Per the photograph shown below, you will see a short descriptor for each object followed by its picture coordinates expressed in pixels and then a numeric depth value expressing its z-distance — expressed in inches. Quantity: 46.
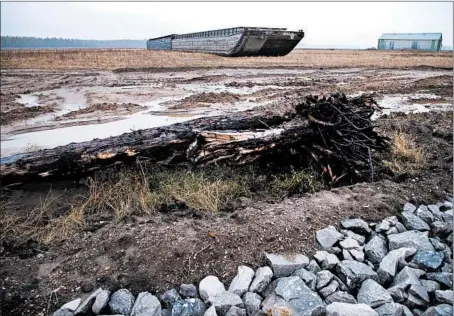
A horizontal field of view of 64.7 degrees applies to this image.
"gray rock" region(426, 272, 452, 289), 122.9
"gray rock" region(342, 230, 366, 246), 145.4
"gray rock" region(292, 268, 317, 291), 119.4
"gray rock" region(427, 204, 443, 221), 164.3
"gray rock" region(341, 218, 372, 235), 150.4
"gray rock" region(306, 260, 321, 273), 126.4
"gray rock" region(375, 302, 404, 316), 109.2
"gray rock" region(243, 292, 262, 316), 109.6
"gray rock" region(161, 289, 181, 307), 112.3
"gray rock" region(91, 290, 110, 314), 108.1
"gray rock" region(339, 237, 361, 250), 138.4
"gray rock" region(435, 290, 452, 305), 113.7
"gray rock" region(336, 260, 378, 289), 123.2
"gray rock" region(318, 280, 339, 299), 117.3
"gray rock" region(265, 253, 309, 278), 124.1
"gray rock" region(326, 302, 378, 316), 105.9
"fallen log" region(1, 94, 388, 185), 165.0
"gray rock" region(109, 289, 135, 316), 109.4
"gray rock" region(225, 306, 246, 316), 106.0
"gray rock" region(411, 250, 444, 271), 130.5
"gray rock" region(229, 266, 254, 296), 115.0
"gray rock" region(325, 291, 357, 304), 113.9
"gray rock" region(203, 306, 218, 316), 104.6
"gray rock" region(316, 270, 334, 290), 119.8
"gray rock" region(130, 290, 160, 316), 108.0
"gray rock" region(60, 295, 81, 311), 107.9
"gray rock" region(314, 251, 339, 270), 128.6
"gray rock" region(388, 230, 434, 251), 141.9
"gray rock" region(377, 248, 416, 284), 126.3
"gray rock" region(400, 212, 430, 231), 155.6
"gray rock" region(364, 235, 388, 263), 135.8
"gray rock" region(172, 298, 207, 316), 107.0
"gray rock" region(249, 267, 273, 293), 116.9
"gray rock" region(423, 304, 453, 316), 107.0
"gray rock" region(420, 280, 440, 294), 119.3
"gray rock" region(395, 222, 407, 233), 154.3
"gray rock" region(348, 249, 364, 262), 134.0
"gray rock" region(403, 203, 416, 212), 168.3
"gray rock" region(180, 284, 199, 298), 114.4
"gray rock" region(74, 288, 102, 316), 107.0
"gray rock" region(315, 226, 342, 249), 139.2
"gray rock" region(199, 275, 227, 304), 112.7
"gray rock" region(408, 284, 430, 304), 115.7
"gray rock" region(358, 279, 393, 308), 112.7
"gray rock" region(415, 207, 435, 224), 161.2
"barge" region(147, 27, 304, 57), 1169.4
